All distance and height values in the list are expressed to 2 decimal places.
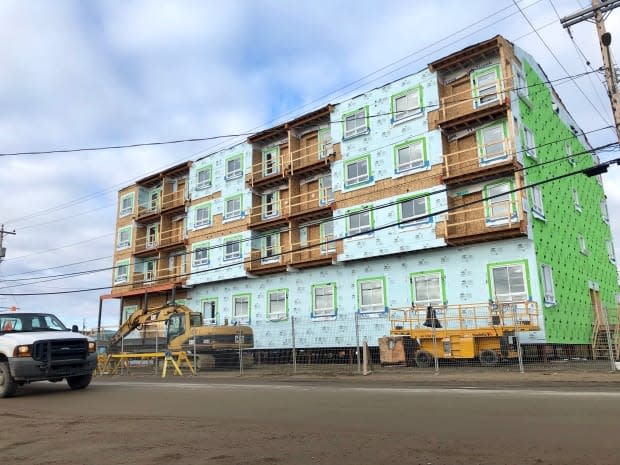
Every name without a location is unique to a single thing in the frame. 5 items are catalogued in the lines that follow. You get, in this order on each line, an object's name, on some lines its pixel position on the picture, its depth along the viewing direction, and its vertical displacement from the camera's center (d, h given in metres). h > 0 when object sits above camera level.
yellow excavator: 23.59 +0.38
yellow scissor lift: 19.86 +0.16
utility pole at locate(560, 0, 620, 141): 17.27 +9.96
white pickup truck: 12.21 -0.12
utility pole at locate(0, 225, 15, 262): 49.16 +10.66
